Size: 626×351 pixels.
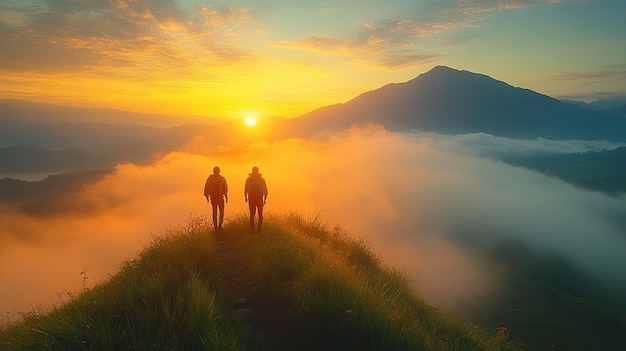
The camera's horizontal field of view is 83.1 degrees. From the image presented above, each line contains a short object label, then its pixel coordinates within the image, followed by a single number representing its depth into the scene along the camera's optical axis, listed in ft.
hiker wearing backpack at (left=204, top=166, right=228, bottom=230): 51.55
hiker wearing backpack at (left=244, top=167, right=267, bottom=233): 48.34
